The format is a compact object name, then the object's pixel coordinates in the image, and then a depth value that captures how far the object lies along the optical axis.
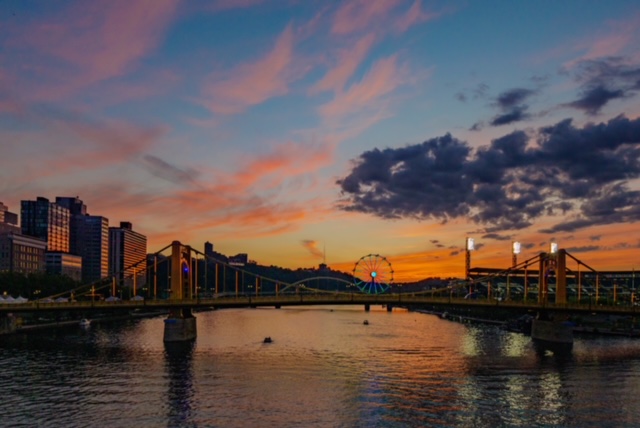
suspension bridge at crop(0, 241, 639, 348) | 123.06
